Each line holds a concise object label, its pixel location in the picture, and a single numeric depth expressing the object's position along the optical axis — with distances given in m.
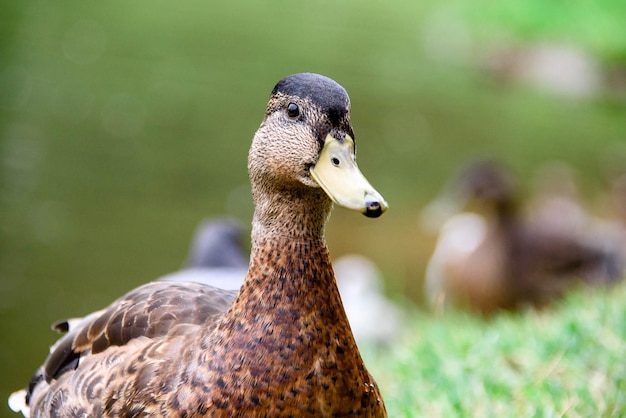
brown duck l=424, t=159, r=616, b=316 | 12.82
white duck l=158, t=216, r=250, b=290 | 11.70
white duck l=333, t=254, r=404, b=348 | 14.29
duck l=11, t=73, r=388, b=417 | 4.54
